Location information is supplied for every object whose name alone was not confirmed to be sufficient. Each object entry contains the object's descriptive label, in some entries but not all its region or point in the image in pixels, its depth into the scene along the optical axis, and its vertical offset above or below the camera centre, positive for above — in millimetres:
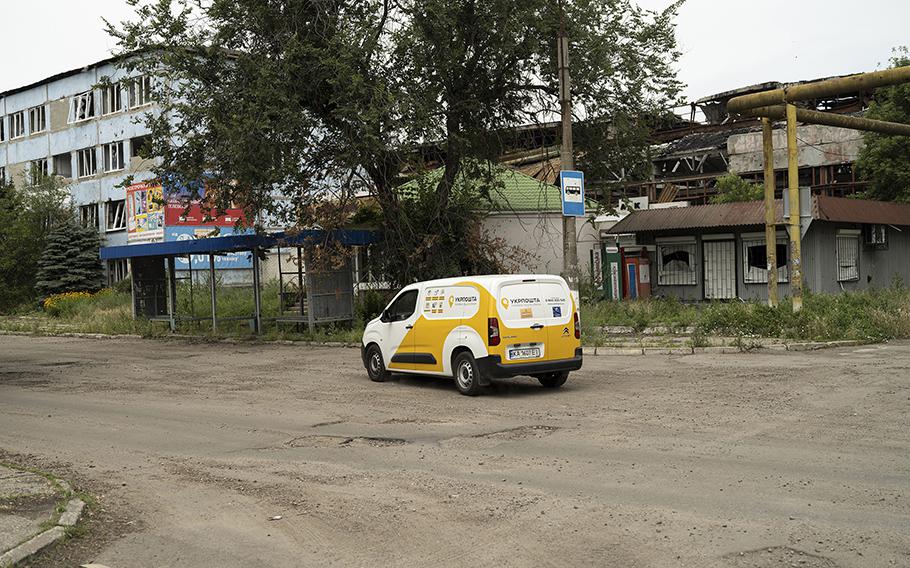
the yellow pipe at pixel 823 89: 16906 +3734
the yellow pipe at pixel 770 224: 20281 +1100
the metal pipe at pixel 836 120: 19688 +3510
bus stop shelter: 25625 +1071
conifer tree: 48344 +2200
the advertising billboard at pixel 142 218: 46625 +4320
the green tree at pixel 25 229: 49156 +4225
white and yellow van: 13117 -735
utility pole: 19641 +3129
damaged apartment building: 50531 +9970
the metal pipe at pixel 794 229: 19594 +934
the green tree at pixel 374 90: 23047 +5645
